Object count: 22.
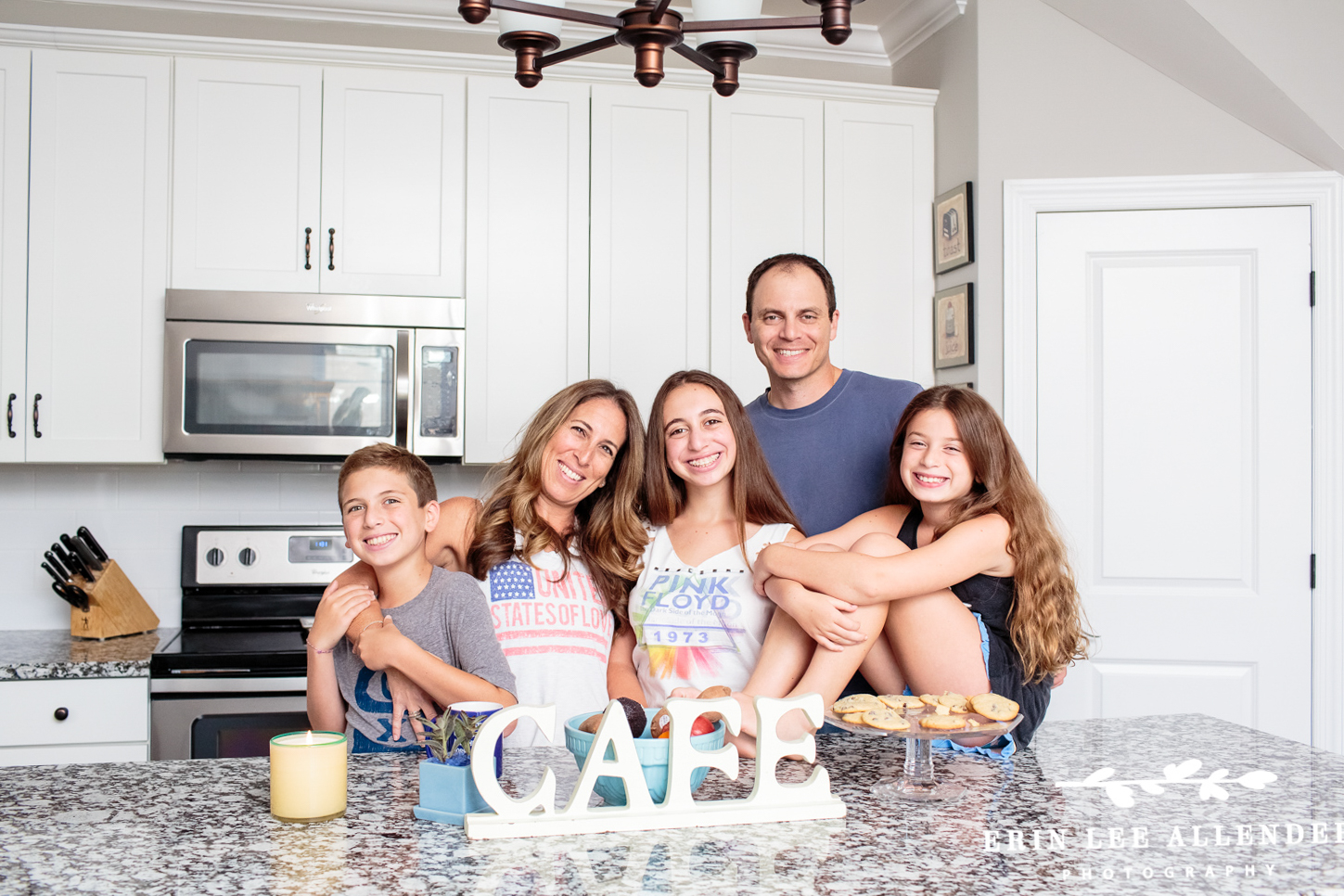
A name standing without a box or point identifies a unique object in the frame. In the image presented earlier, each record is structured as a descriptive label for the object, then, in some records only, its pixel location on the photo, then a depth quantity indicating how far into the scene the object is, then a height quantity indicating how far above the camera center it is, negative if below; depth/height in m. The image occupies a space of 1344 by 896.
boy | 1.54 -0.22
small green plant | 1.06 -0.29
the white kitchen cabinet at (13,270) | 2.70 +0.52
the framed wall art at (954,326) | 2.91 +0.43
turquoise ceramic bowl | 1.05 -0.31
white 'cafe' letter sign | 0.99 -0.33
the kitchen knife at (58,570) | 2.75 -0.29
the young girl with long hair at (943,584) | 1.44 -0.17
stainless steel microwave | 2.73 +0.26
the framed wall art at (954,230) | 2.91 +0.72
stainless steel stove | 2.50 -0.48
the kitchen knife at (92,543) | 2.84 -0.22
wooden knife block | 2.77 -0.40
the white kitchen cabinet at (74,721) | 2.44 -0.62
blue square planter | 1.02 -0.33
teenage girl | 1.66 -0.12
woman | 1.70 -0.14
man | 2.18 +0.14
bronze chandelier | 1.30 +0.61
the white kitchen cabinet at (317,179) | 2.78 +0.81
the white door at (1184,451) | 2.73 +0.06
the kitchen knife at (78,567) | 2.78 -0.28
